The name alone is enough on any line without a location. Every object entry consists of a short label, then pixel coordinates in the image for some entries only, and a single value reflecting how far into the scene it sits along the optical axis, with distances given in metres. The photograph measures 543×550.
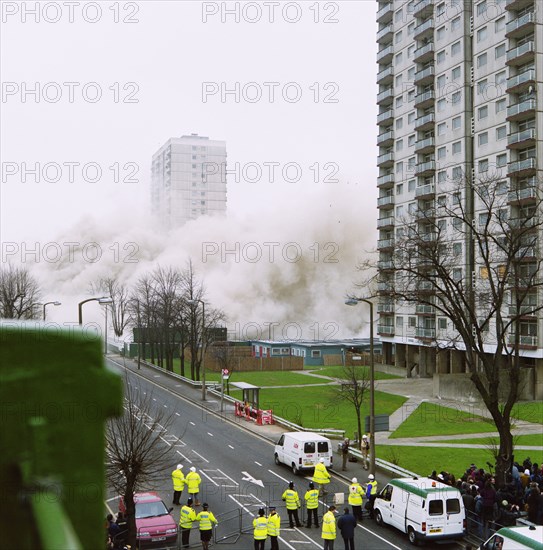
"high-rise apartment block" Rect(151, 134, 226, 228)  173.50
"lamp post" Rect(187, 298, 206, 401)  50.88
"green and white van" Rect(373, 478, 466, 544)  20.14
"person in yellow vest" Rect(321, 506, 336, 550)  18.95
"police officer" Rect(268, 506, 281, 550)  19.44
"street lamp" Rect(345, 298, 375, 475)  26.52
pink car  20.42
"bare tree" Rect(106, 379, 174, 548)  19.39
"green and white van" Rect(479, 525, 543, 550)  15.11
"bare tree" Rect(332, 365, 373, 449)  35.44
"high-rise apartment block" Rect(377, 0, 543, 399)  56.75
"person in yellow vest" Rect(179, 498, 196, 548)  20.14
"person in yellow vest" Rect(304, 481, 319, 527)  22.12
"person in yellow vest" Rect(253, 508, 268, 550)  19.05
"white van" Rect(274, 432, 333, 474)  28.81
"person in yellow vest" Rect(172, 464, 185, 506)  25.16
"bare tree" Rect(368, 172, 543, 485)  24.84
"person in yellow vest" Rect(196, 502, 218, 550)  19.83
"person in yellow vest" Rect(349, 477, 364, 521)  22.92
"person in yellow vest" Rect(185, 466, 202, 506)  23.62
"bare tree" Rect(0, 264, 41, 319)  58.14
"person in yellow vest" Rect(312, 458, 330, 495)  24.78
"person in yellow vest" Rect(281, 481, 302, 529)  22.03
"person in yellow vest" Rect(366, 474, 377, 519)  23.45
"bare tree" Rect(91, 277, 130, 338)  107.81
